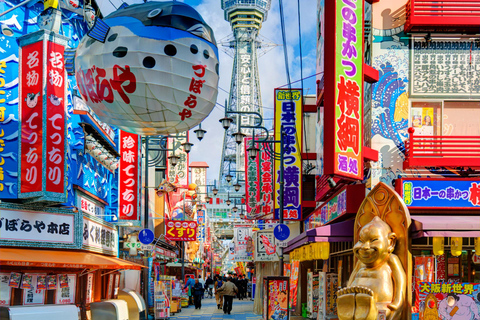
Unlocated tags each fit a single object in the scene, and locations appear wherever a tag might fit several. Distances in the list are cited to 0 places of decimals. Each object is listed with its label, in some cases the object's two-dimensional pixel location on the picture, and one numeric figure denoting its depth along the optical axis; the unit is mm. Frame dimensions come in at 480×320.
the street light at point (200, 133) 19417
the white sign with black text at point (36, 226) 13617
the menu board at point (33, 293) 14273
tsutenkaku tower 125438
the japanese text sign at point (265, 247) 27203
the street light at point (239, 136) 19584
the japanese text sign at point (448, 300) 10312
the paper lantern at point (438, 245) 13023
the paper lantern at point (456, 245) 12984
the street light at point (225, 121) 19227
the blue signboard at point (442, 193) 14211
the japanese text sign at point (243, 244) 34719
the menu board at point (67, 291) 15399
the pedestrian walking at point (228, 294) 26938
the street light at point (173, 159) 22691
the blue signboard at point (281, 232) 19505
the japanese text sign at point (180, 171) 41781
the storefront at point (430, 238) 10672
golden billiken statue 10875
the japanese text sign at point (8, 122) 13883
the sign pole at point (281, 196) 20967
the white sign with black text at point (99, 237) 16578
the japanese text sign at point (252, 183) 30078
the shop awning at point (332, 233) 15219
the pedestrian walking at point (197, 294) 31891
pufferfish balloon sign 7266
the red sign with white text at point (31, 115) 13594
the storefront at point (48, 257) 13570
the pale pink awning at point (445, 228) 12133
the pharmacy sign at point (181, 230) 30094
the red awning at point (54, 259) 12805
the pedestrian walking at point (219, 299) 30850
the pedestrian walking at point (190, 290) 38059
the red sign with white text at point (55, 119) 13680
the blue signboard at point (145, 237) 21547
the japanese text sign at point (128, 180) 21109
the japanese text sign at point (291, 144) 22922
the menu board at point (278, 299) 17859
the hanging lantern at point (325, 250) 16158
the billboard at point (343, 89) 13695
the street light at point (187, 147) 21962
